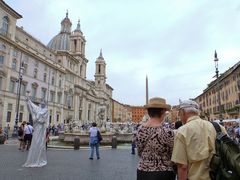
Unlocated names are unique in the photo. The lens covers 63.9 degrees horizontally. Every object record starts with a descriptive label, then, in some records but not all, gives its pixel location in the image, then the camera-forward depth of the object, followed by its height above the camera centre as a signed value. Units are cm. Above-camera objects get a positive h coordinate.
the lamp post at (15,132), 2341 -201
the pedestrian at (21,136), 1196 -128
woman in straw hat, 222 -34
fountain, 1718 -181
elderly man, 201 -33
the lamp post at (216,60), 1594 +478
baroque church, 2948 +852
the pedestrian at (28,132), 1118 -94
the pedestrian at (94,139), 865 -100
